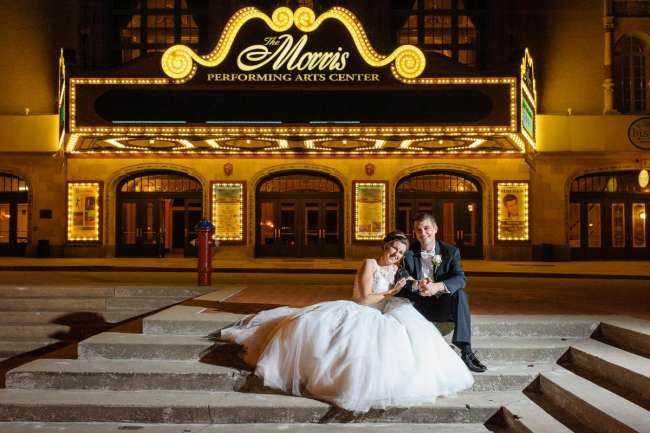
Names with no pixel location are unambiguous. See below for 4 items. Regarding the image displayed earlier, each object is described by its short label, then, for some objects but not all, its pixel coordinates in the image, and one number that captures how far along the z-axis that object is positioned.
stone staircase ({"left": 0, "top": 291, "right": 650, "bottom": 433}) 5.36
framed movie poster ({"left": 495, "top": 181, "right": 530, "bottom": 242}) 23.23
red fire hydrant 11.05
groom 6.03
